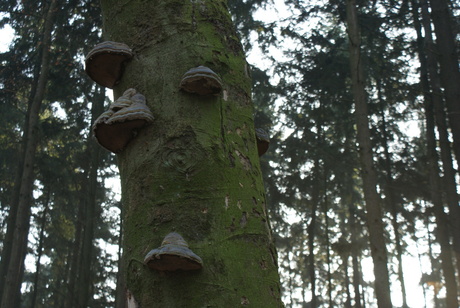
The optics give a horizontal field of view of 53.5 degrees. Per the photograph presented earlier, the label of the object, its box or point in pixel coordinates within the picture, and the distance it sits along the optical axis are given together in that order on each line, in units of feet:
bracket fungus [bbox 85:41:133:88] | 5.50
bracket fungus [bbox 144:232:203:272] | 3.97
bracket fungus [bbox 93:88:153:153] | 4.87
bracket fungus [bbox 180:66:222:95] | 5.02
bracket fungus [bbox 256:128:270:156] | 6.59
